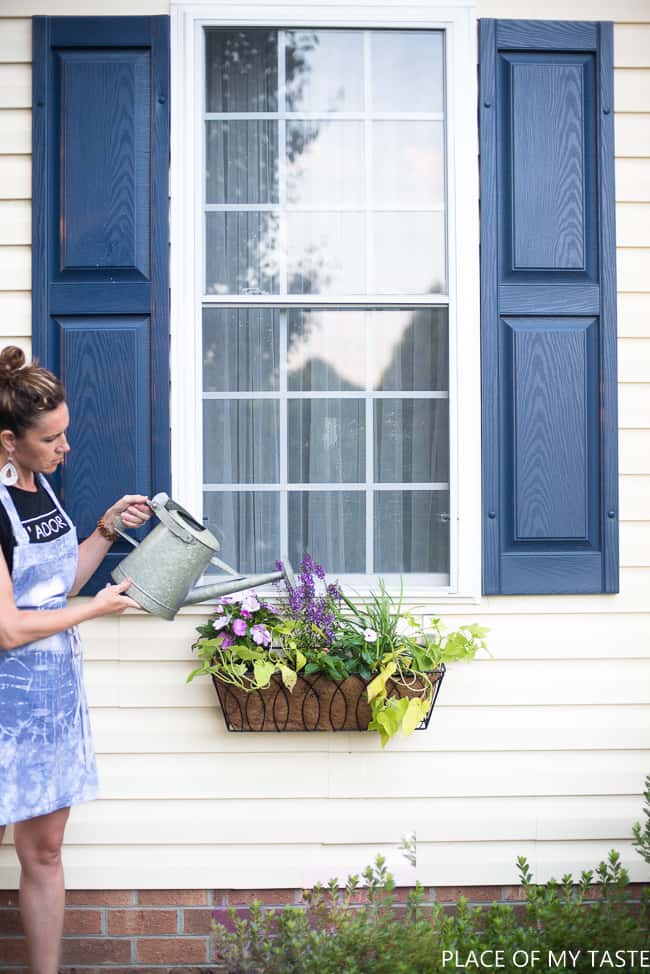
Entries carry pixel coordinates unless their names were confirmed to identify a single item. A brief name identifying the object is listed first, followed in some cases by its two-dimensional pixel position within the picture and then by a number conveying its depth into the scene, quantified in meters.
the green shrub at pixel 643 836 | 2.48
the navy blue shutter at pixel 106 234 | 2.59
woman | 2.08
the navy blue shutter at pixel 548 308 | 2.63
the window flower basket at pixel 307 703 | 2.46
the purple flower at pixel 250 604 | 2.46
